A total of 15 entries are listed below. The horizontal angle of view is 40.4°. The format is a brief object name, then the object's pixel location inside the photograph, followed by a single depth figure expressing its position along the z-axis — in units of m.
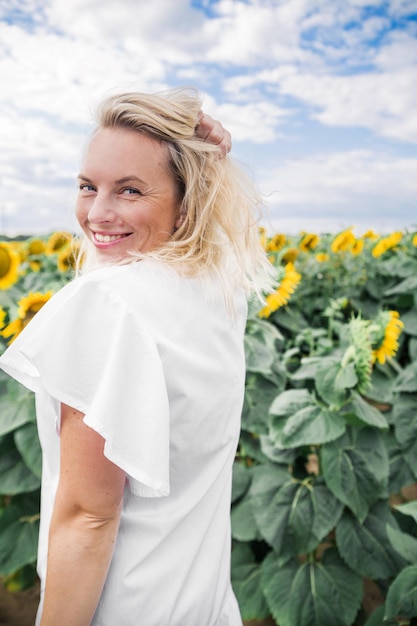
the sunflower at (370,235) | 6.32
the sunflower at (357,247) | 5.21
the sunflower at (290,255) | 4.68
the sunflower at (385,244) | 5.44
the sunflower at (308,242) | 5.60
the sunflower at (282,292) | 3.38
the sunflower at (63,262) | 4.17
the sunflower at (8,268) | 3.22
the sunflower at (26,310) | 2.29
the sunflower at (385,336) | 2.32
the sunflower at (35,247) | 5.18
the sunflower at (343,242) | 5.23
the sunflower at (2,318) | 2.49
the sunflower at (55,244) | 4.78
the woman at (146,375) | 0.94
